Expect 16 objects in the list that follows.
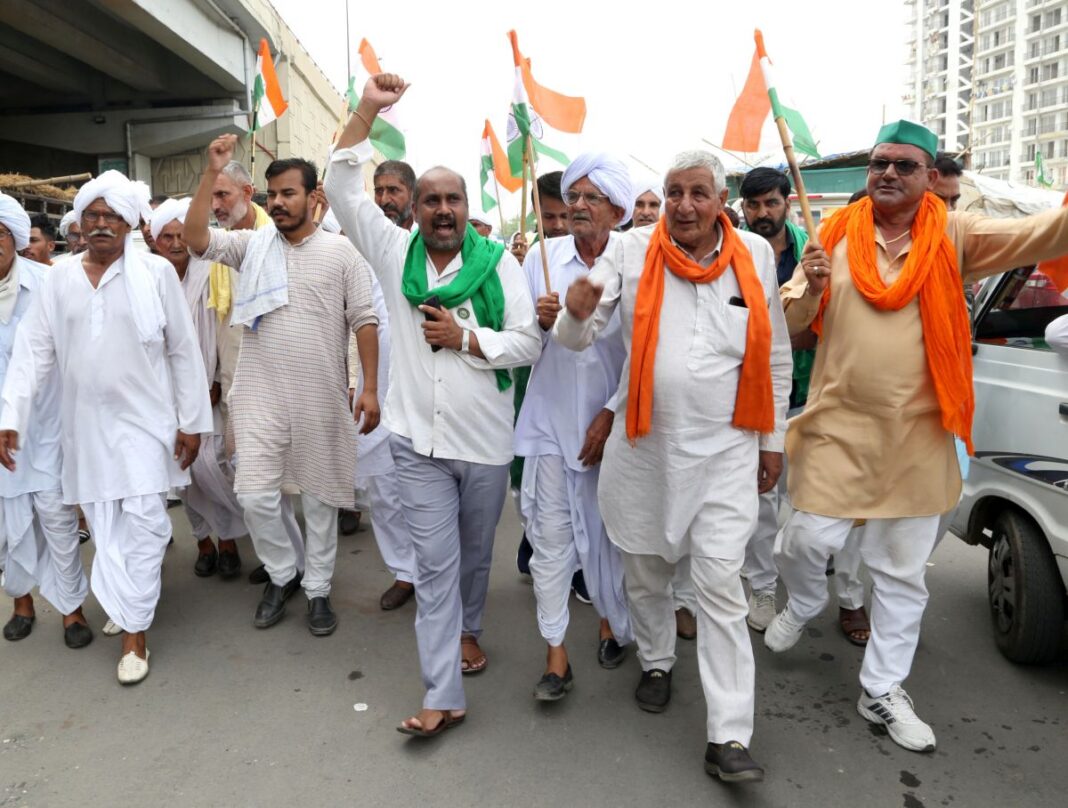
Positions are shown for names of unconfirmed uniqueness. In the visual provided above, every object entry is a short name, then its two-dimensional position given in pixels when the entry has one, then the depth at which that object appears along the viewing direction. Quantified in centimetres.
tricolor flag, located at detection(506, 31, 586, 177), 404
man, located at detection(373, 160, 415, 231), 509
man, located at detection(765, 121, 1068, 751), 296
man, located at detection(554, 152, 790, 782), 279
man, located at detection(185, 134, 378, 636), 393
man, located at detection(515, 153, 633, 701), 338
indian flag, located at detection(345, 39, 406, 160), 482
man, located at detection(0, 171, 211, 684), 373
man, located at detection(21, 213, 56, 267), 564
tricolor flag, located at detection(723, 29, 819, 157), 341
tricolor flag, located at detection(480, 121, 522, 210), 598
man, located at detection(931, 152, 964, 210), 488
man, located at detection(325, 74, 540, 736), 304
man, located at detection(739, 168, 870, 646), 395
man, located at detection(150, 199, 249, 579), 469
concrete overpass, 1436
